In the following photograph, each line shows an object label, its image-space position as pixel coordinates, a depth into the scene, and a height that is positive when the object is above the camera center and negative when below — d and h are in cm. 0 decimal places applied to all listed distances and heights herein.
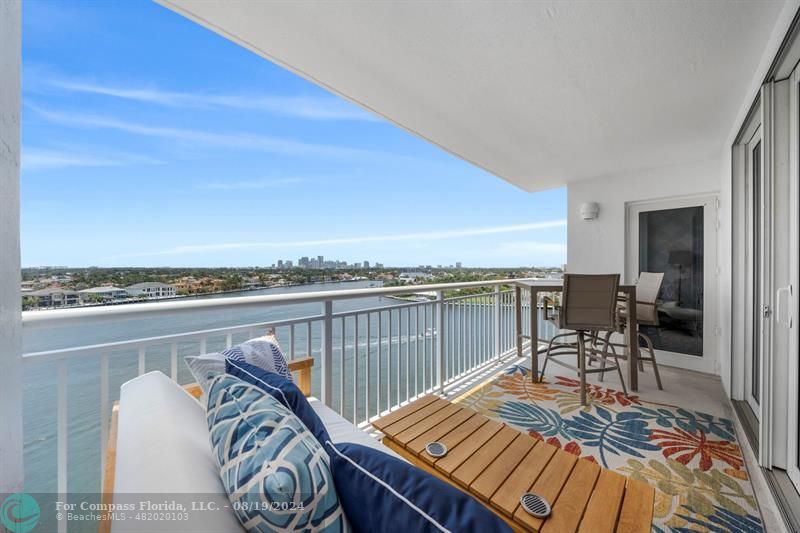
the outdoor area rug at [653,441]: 168 -127
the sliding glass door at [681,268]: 370 -5
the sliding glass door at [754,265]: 231 -1
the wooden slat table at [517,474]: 101 -80
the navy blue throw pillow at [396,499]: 54 -42
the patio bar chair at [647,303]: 333 -41
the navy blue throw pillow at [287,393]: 89 -37
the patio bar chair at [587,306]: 292 -39
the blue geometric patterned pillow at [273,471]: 56 -39
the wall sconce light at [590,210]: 437 +74
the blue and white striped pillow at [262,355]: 129 -37
